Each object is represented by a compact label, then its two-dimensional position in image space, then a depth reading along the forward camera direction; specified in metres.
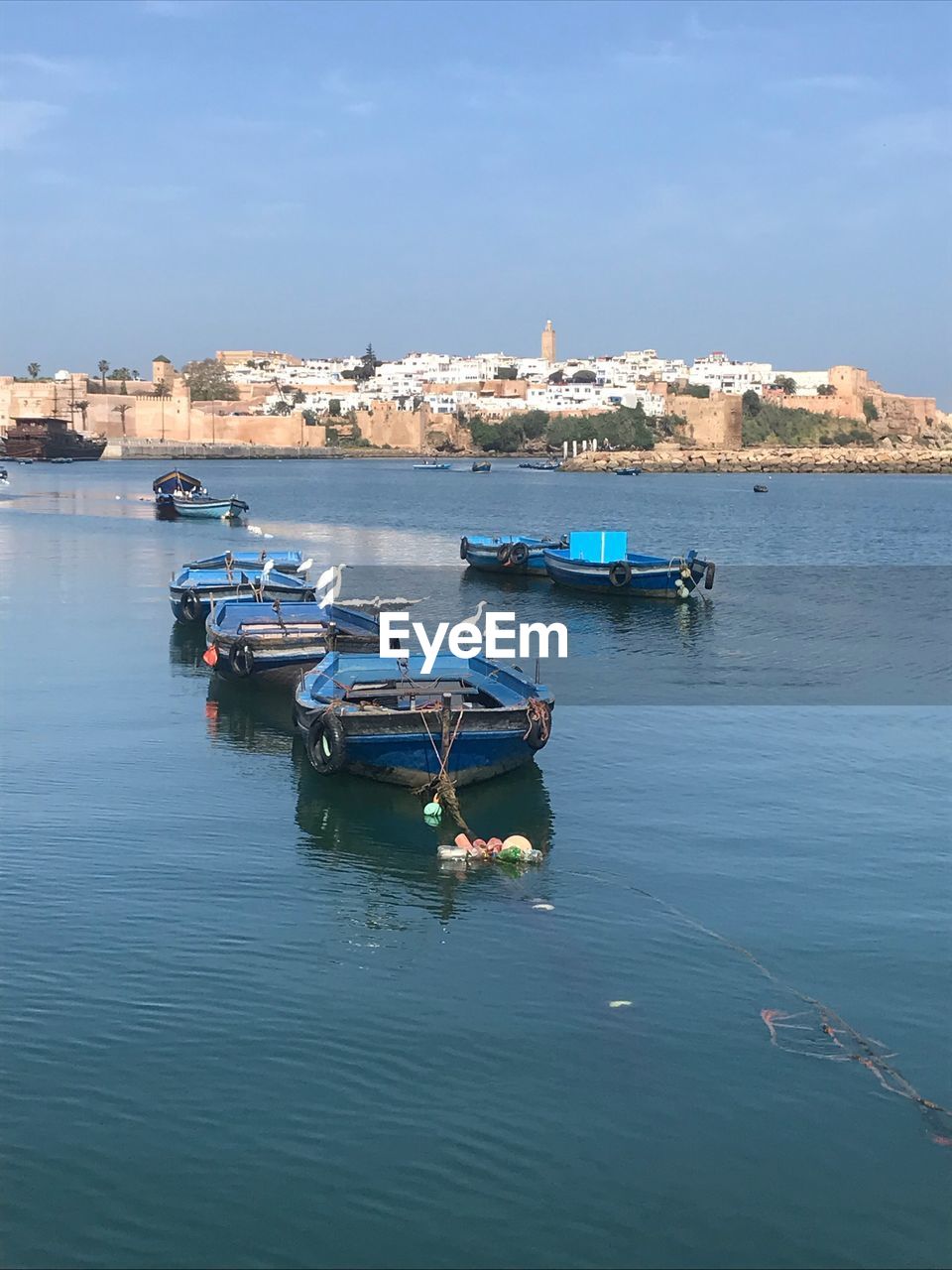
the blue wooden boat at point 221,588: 25.59
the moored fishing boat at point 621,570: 32.47
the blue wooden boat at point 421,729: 14.32
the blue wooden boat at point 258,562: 29.31
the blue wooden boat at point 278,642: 19.77
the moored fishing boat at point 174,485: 61.28
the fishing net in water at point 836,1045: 8.08
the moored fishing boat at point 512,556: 37.72
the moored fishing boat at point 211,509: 56.78
